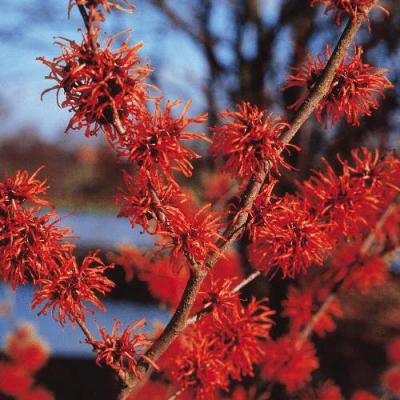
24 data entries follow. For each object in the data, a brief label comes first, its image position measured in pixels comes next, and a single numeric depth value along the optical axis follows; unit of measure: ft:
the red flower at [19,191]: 1.80
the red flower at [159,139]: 1.75
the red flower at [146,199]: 1.79
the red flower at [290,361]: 2.33
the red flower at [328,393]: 2.93
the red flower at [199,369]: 1.95
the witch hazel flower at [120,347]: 1.85
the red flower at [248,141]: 1.78
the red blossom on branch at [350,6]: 1.78
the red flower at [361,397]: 3.70
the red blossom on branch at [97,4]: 1.71
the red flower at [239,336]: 1.97
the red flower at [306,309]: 2.37
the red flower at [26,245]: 1.79
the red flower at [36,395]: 10.16
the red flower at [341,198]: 1.89
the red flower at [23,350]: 10.69
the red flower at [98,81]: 1.71
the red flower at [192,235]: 1.80
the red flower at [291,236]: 1.84
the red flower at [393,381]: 9.37
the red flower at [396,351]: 12.76
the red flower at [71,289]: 1.82
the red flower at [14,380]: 10.04
